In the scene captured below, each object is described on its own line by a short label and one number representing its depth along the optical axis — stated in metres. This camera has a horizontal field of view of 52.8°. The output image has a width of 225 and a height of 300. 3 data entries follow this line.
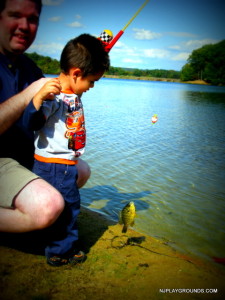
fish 2.79
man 1.98
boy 2.24
